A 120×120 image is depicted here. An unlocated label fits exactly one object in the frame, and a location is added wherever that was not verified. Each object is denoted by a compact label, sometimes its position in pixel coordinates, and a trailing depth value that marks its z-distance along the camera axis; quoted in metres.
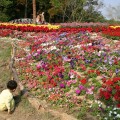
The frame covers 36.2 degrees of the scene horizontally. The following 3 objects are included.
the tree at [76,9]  19.82
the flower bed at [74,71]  4.01
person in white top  3.94
